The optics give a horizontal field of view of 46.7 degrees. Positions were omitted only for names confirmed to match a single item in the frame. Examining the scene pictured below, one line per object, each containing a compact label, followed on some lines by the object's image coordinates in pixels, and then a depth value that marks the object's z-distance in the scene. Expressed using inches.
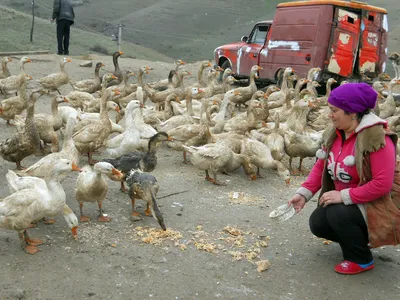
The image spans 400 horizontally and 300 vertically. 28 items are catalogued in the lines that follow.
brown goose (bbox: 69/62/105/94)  475.5
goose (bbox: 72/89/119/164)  282.4
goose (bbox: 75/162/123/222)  195.9
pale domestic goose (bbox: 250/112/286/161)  295.3
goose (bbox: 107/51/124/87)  530.8
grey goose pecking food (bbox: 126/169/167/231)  206.7
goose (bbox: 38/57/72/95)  473.4
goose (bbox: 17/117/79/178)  214.2
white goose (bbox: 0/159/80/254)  166.9
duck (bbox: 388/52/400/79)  541.0
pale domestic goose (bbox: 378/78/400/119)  427.5
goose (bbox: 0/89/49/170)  259.1
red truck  490.9
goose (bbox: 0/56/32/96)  419.5
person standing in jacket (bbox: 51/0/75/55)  652.1
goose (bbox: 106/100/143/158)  289.6
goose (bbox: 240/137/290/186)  280.4
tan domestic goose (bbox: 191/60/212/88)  537.7
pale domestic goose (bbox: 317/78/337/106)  439.2
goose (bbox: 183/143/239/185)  269.4
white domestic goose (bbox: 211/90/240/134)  350.3
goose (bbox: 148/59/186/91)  497.3
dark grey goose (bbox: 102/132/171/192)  234.2
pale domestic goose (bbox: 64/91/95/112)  404.8
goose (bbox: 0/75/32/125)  353.7
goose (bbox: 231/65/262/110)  477.1
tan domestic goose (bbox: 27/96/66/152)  295.3
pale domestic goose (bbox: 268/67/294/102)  458.6
